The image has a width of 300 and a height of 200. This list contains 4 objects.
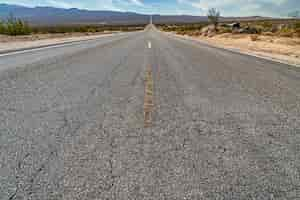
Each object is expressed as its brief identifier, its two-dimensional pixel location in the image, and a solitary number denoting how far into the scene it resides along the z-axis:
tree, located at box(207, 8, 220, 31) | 53.47
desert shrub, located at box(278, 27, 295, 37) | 26.61
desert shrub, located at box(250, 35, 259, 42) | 24.56
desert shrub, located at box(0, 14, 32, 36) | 33.02
